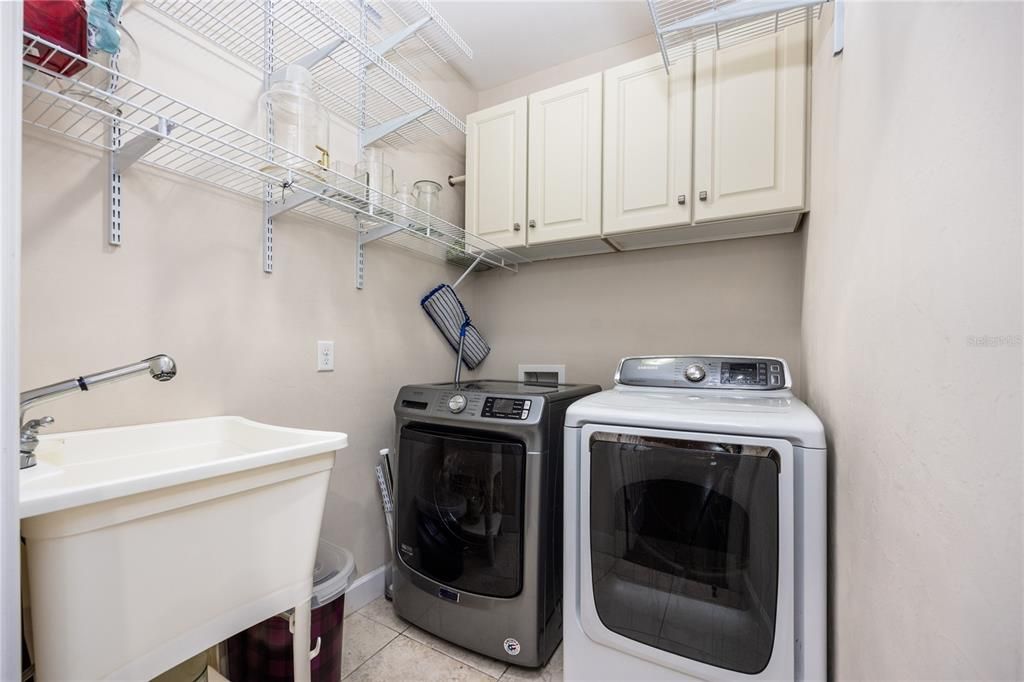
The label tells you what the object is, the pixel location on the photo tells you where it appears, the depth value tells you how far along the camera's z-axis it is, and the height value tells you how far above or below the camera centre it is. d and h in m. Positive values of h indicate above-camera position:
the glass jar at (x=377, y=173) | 1.59 +0.66
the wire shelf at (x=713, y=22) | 1.32 +1.14
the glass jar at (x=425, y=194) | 1.89 +0.66
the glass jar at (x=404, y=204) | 1.59 +0.52
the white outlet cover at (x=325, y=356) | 1.64 -0.08
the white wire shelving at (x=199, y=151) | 0.92 +0.51
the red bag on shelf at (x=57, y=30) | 0.80 +0.61
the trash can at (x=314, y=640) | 1.12 -0.88
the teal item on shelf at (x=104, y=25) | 0.92 +0.70
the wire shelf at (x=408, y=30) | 1.59 +1.37
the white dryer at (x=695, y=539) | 1.03 -0.56
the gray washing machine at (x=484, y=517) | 1.44 -0.68
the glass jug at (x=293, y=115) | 1.39 +0.76
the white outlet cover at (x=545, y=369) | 2.26 -0.18
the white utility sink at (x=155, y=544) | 0.64 -0.39
